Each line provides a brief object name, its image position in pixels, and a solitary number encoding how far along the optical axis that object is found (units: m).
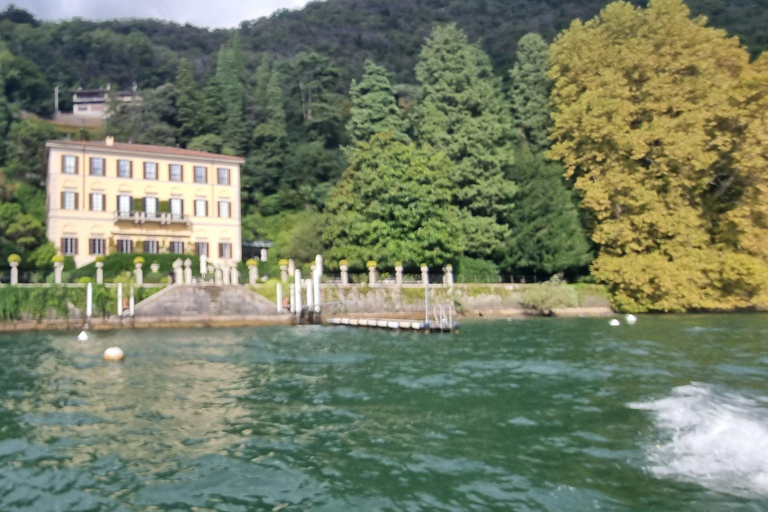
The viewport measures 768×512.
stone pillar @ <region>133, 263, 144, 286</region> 32.91
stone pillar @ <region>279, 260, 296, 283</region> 35.44
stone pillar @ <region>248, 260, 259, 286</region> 35.69
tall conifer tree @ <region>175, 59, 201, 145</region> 64.81
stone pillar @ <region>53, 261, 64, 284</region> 32.15
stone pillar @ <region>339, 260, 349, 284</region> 36.87
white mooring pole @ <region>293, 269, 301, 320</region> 32.47
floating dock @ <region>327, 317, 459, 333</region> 26.98
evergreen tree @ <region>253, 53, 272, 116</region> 65.62
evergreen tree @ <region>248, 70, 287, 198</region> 56.69
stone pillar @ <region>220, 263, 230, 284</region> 34.03
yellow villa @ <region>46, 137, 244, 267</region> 42.19
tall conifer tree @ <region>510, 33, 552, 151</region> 50.28
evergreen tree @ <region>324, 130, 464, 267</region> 39.12
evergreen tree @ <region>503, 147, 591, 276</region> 39.88
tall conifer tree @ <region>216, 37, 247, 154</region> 60.78
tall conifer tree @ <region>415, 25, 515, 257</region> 42.38
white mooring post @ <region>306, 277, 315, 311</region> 33.28
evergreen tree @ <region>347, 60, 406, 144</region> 51.56
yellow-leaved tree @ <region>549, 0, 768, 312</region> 35.12
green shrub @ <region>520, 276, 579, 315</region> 36.91
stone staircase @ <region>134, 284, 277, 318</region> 31.31
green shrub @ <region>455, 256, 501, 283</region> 41.16
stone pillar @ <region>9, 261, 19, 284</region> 31.61
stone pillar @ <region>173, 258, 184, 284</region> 32.76
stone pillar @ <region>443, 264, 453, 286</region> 38.50
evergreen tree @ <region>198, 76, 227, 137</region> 63.82
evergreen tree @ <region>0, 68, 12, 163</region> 60.22
